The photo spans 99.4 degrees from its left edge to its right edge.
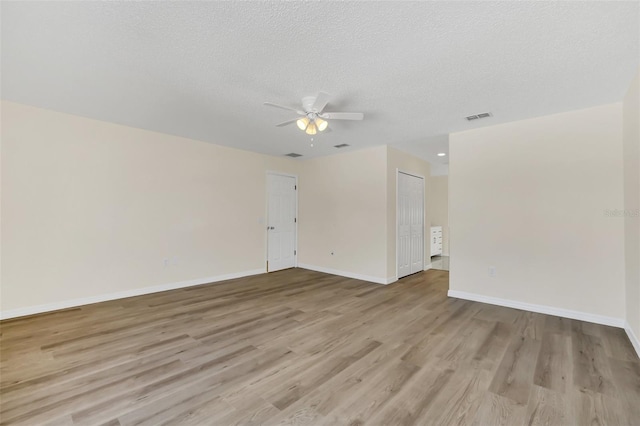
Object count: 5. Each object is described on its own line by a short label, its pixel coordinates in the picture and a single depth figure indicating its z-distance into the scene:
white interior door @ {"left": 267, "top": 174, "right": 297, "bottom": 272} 6.07
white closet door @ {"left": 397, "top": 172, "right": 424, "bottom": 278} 5.52
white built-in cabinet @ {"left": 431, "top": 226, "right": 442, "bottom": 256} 7.96
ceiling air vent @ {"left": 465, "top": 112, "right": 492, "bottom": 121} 3.50
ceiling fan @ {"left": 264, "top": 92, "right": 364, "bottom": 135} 2.97
